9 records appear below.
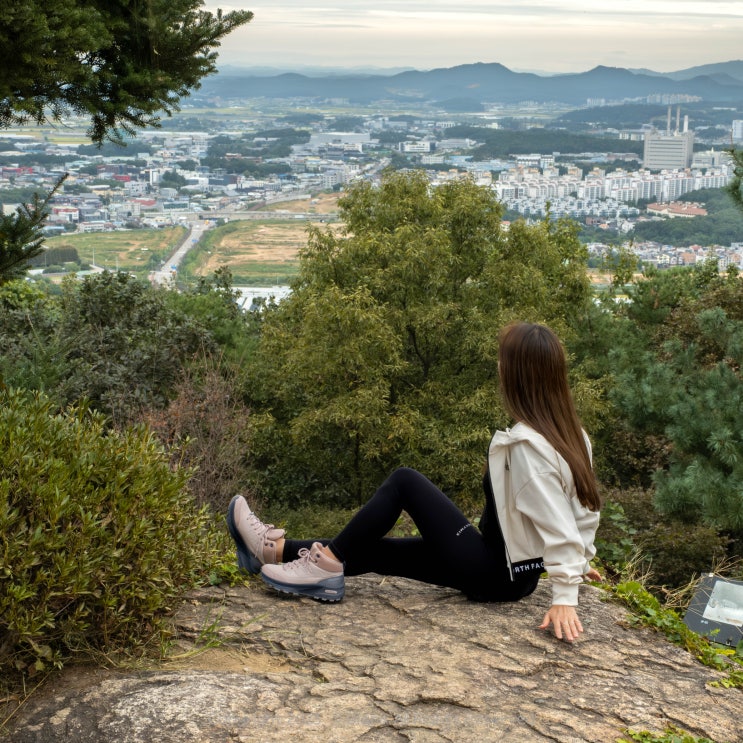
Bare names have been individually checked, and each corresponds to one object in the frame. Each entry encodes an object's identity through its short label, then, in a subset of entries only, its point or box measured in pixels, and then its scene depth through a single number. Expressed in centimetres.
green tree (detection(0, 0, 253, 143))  554
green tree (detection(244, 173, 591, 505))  1639
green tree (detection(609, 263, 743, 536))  774
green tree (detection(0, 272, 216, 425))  1459
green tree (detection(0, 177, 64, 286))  695
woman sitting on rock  337
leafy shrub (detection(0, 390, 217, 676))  280
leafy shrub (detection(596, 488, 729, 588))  731
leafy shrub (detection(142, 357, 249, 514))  1423
